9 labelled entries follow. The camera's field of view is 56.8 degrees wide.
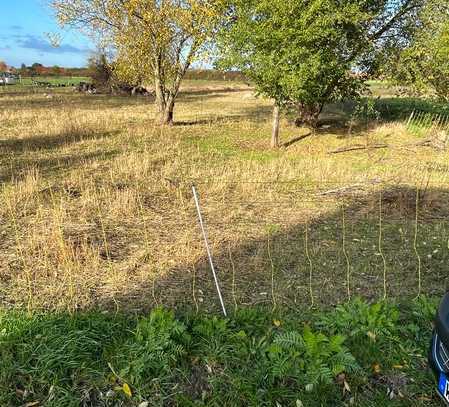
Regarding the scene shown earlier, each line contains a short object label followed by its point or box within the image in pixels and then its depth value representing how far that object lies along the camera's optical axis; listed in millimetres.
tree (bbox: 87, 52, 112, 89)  40656
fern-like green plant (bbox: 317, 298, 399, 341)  3361
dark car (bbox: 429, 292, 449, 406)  2525
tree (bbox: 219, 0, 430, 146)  10562
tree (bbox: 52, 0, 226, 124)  14062
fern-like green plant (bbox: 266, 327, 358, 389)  2928
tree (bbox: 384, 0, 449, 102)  13016
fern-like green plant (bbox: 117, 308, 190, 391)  2928
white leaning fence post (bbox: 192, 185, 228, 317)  3611
